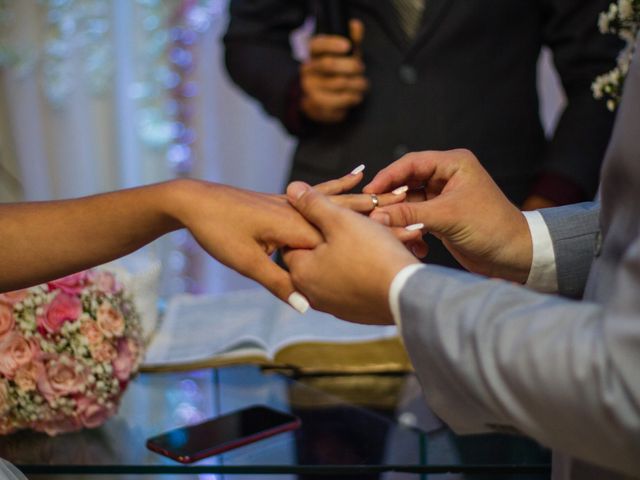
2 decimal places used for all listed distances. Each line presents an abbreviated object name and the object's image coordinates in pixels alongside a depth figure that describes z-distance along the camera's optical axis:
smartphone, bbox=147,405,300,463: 1.40
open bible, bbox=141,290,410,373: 1.63
